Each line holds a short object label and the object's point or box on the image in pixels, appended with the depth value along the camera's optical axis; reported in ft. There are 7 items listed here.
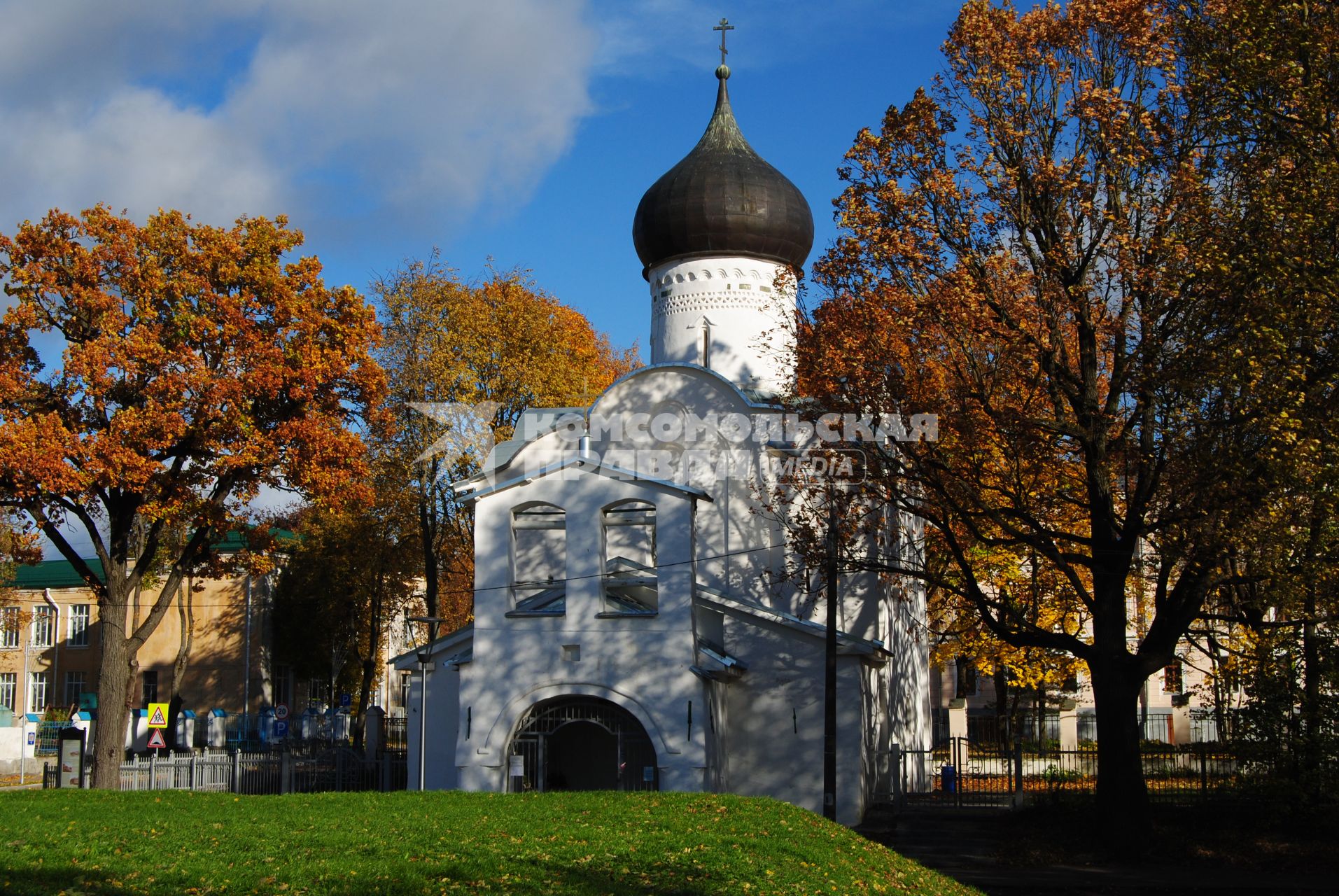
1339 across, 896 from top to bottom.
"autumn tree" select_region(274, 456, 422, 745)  106.83
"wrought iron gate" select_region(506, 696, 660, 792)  65.00
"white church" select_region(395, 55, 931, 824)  64.64
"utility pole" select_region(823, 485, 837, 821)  61.00
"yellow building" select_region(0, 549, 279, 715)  130.62
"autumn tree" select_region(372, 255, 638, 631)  98.22
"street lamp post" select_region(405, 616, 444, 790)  71.51
